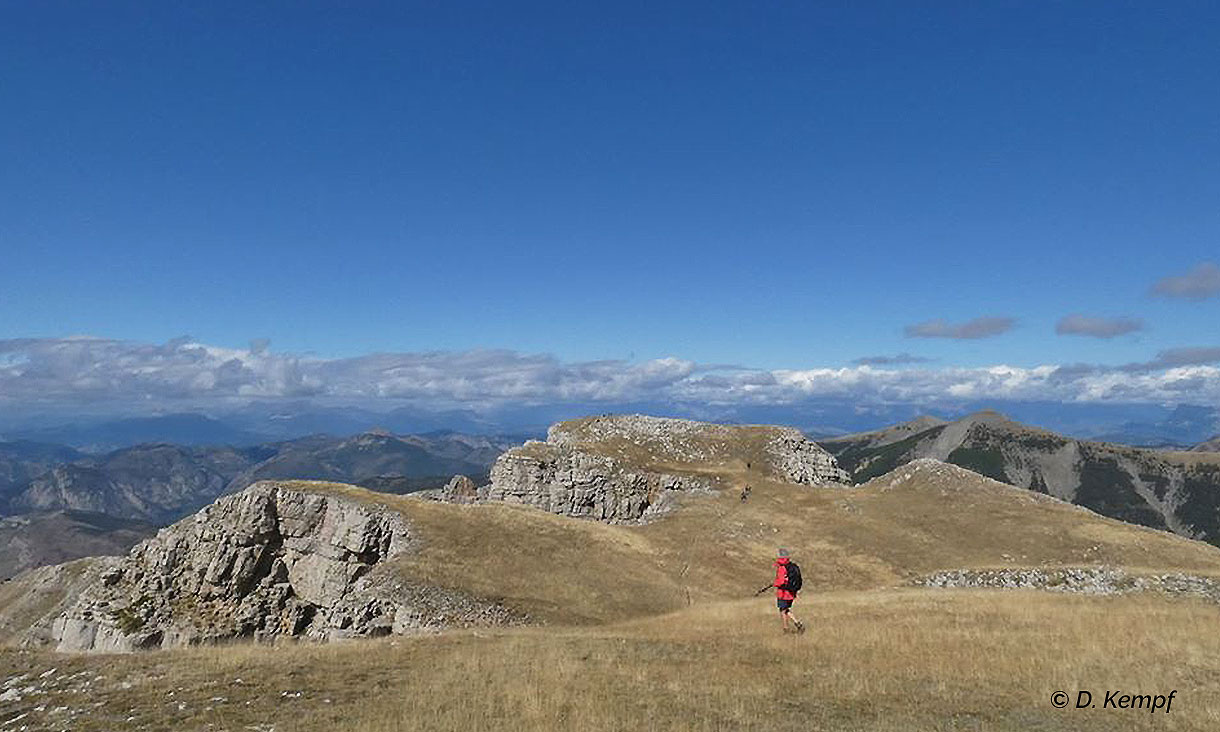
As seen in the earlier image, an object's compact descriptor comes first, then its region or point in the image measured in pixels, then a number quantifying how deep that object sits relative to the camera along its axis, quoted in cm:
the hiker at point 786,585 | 2748
